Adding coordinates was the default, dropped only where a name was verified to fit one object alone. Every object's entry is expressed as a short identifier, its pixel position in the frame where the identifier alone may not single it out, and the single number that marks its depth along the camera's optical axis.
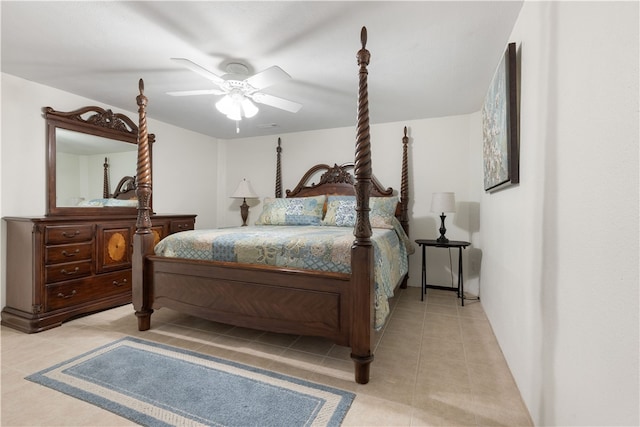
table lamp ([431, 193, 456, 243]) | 3.30
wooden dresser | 2.47
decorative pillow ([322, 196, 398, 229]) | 3.31
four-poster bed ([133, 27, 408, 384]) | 1.73
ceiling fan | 2.13
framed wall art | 1.66
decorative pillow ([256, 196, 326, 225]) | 3.62
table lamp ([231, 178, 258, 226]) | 4.60
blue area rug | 1.43
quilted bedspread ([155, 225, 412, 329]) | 1.90
